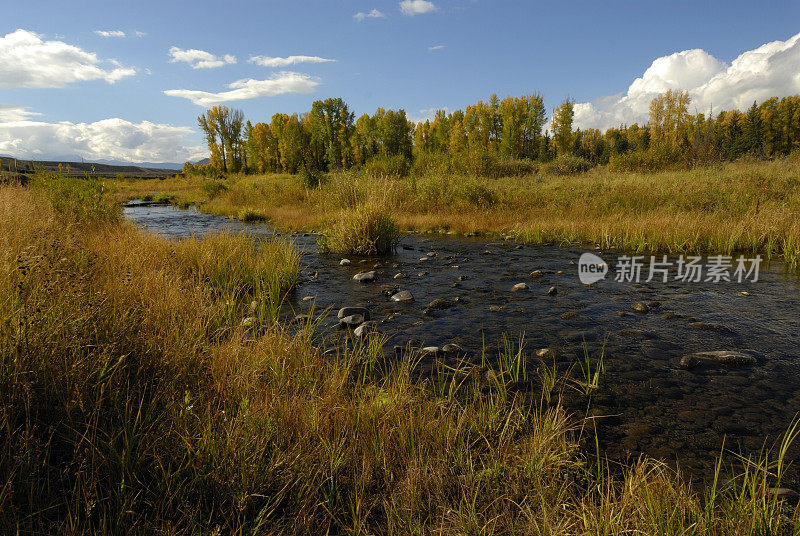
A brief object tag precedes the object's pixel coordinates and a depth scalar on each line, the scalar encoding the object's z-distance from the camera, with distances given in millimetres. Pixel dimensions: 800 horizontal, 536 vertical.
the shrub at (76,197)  8000
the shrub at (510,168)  24594
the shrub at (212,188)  24375
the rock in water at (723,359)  3584
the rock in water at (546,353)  3764
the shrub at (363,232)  8852
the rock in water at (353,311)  4953
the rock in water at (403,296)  5656
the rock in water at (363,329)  4344
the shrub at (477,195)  14214
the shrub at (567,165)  27609
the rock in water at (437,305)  5238
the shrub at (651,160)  22812
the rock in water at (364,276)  6824
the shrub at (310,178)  19383
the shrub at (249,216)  16312
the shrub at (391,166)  22391
